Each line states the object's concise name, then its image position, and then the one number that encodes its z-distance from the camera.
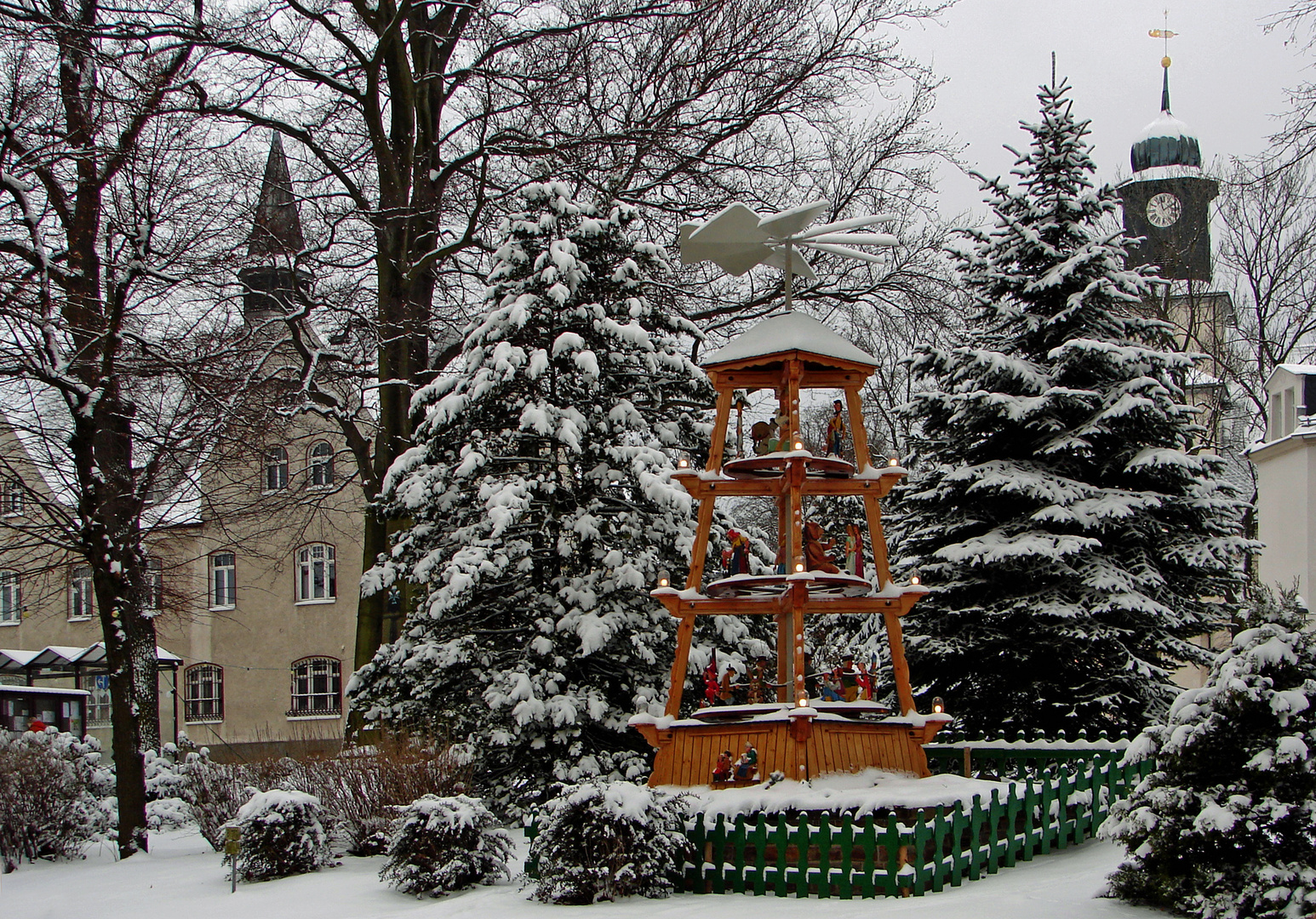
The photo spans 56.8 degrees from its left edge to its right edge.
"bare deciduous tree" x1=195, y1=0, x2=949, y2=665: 18.00
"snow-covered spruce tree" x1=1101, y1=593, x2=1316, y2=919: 7.64
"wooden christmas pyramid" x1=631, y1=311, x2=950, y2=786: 10.79
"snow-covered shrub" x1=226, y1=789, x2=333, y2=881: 11.30
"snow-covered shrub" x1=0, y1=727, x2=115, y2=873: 13.69
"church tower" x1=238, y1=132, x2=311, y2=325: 17.03
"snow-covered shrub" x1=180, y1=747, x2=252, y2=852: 13.86
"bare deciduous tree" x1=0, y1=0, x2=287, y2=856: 13.04
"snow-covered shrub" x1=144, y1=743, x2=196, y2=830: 17.41
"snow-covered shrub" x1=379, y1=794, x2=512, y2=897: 10.05
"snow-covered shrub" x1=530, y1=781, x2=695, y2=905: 9.27
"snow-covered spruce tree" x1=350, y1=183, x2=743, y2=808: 13.71
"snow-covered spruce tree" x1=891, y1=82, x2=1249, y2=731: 15.03
